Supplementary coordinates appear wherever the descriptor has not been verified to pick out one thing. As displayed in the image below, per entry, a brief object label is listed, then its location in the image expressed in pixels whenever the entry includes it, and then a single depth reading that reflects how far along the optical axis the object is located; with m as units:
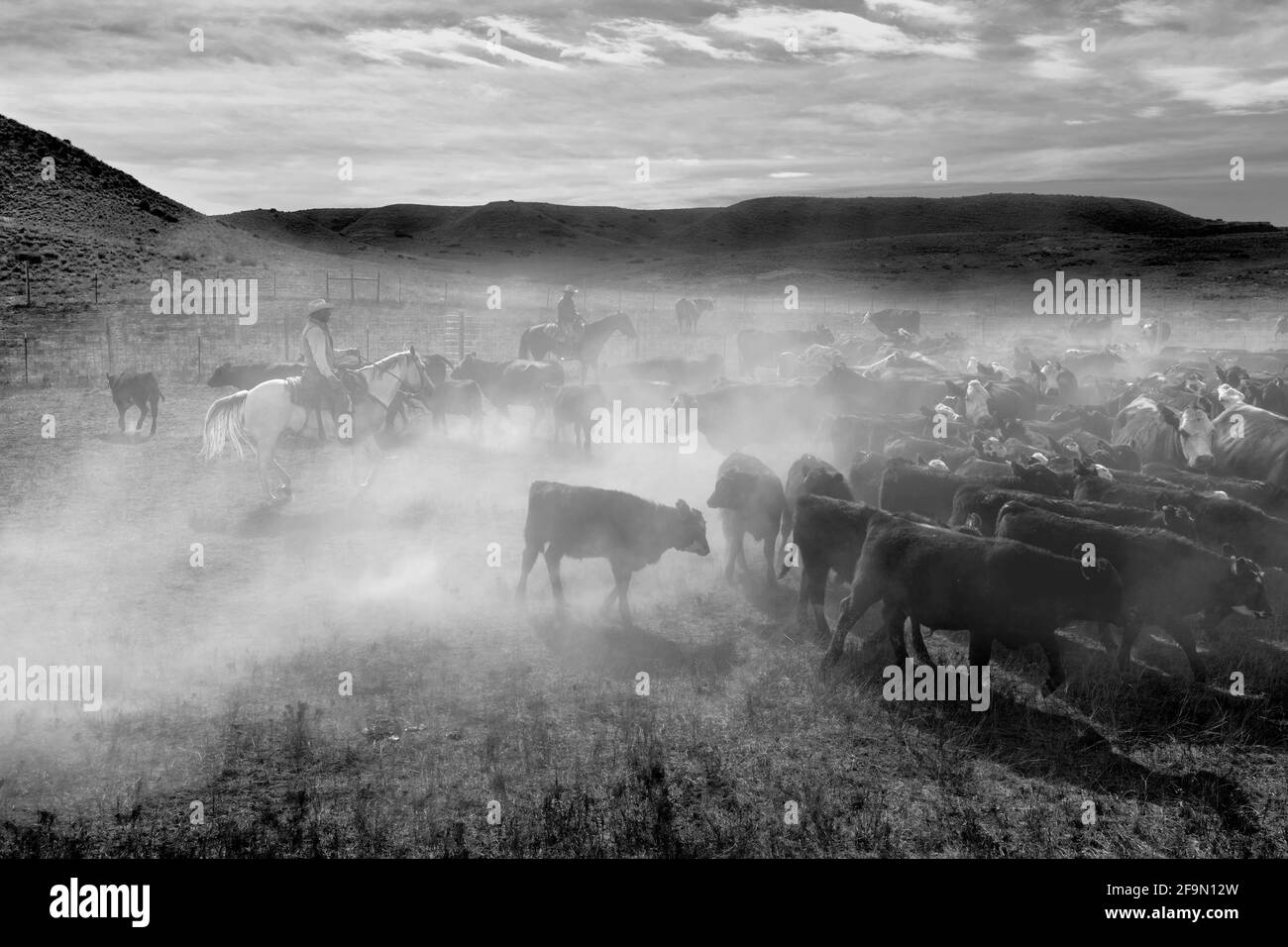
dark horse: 28.84
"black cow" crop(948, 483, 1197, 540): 11.34
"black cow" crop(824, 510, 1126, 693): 9.16
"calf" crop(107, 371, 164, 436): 20.94
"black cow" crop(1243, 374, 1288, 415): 19.12
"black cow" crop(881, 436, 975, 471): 15.10
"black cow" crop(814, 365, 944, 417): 21.06
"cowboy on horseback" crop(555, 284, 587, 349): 28.73
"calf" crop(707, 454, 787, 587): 12.70
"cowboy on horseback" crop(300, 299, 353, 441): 16.41
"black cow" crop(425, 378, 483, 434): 21.06
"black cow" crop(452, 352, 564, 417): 22.67
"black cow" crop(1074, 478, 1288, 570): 11.34
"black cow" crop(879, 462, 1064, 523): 13.12
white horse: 16.67
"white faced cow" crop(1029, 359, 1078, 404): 23.92
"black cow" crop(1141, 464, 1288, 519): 12.83
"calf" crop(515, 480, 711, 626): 11.59
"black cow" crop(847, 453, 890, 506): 14.31
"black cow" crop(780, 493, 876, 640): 10.90
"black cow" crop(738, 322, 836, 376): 32.69
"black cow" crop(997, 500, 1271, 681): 9.86
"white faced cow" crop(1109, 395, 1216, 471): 15.70
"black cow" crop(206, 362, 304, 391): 23.52
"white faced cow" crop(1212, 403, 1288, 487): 15.15
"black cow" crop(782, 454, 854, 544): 12.46
